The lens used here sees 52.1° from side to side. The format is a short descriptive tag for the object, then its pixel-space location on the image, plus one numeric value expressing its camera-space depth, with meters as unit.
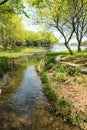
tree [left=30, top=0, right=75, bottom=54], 14.38
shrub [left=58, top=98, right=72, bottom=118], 4.68
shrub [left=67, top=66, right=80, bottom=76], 7.31
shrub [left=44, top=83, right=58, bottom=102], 5.77
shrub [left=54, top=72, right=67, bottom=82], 7.14
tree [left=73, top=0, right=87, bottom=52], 14.76
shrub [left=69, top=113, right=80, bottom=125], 4.28
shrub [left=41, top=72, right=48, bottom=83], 7.96
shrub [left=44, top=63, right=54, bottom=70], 10.08
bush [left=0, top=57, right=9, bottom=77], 9.65
